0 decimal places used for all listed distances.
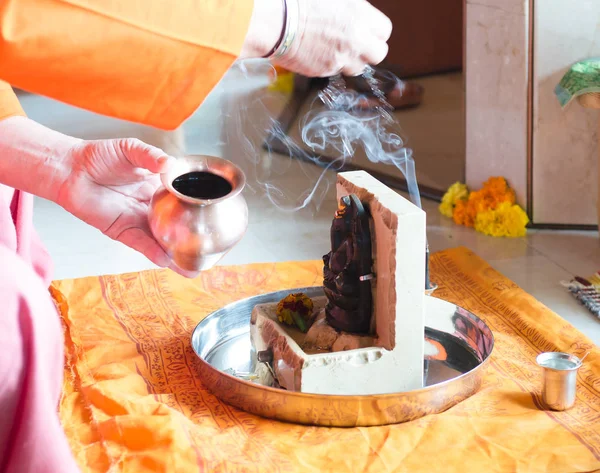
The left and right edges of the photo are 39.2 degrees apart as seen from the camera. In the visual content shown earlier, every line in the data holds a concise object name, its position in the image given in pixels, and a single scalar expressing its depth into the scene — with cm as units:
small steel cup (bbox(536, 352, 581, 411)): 190
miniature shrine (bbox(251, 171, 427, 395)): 189
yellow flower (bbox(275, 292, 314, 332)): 215
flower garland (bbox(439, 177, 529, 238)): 335
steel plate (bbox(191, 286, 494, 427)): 186
